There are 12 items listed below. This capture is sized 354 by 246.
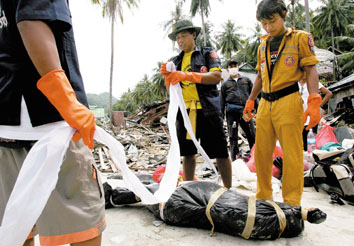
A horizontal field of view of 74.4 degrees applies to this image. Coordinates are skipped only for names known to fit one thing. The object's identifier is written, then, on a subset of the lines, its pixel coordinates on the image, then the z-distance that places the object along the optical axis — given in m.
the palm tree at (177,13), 37.68
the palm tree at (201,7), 35.97
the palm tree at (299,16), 41.41
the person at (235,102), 5.44
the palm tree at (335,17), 39.97
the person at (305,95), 4.45
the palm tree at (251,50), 46.98
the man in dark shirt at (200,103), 2.79
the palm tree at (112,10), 17.56
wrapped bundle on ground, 1.94
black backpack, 2.76
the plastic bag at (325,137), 5.12
